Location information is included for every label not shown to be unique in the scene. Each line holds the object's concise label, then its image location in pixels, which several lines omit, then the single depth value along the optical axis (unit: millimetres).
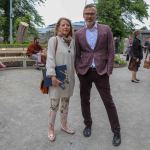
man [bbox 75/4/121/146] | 2403
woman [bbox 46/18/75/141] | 2379
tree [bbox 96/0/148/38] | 19550
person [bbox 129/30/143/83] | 5341
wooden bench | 7249
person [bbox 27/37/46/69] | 7335
